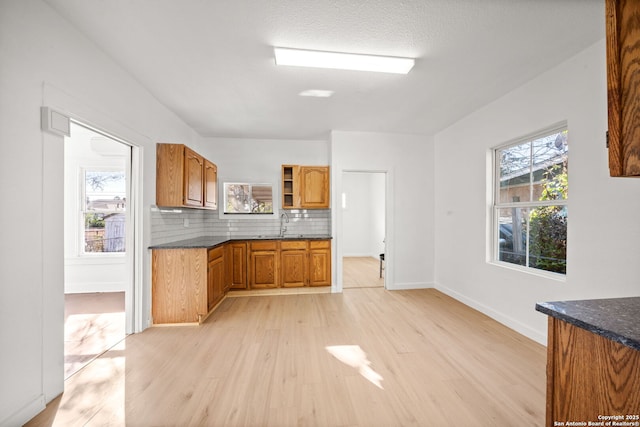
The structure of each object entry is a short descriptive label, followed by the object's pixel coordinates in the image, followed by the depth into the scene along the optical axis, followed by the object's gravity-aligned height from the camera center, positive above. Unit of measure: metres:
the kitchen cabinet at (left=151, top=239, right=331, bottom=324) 2.97 -0.82
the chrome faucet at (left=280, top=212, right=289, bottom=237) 4.80 -0.10
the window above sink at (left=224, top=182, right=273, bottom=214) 4.72 +0.32
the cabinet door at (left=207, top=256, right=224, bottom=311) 3.15 -0.89
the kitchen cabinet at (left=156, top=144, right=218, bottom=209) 3.09 +0.49
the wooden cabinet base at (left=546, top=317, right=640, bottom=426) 0.79 -0.56
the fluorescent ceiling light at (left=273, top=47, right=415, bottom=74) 2.17 +1.38
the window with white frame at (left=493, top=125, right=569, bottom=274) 2.50 +0.15
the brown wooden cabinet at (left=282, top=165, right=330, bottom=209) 4.43 +0.49
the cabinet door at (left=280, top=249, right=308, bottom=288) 4.22 -0.91
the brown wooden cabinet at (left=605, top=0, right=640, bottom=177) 0.87 +0.46
